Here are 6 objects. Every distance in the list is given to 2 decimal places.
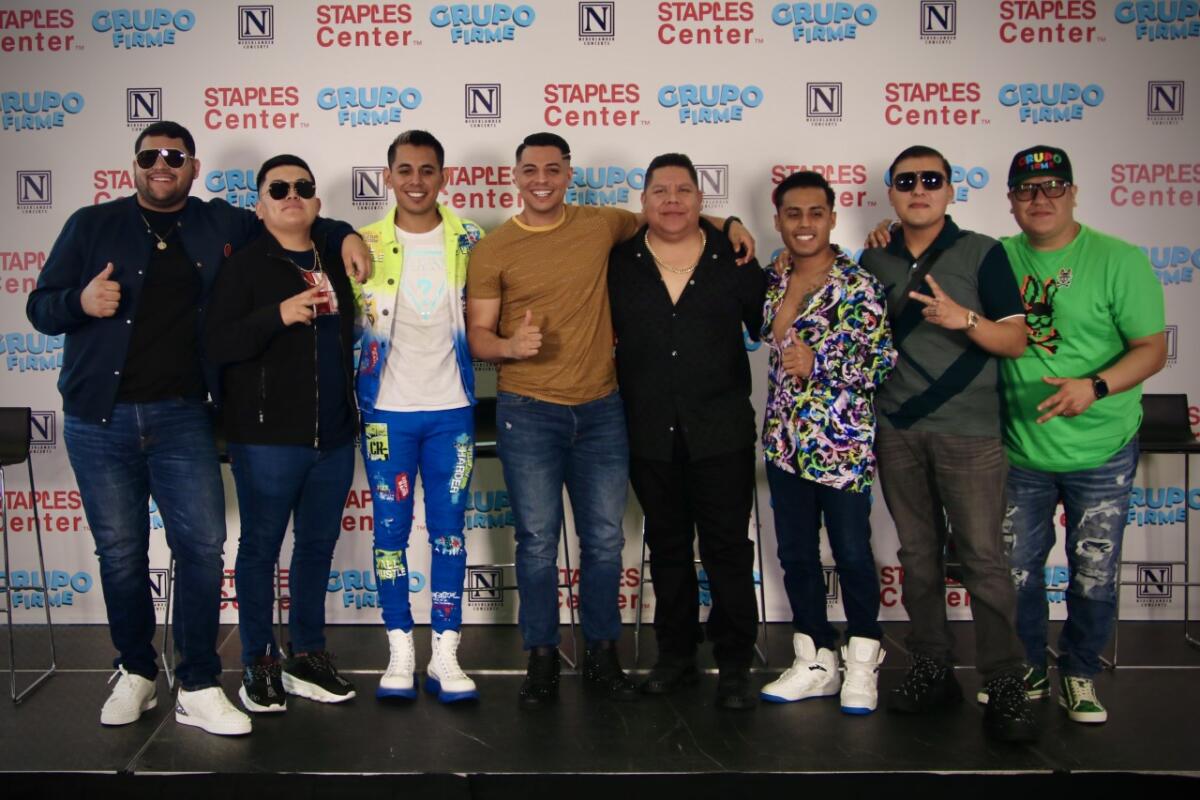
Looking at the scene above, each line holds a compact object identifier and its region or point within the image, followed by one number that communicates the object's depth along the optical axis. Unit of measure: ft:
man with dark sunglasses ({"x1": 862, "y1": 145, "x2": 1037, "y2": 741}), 9.62
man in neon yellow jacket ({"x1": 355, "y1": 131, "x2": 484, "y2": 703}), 10.18
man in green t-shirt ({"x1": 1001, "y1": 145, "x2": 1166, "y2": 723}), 9.59
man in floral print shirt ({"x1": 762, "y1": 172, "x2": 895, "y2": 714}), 9.65
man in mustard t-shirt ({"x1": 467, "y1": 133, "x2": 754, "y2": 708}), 10.15
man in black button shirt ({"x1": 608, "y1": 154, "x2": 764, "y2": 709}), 10.06
